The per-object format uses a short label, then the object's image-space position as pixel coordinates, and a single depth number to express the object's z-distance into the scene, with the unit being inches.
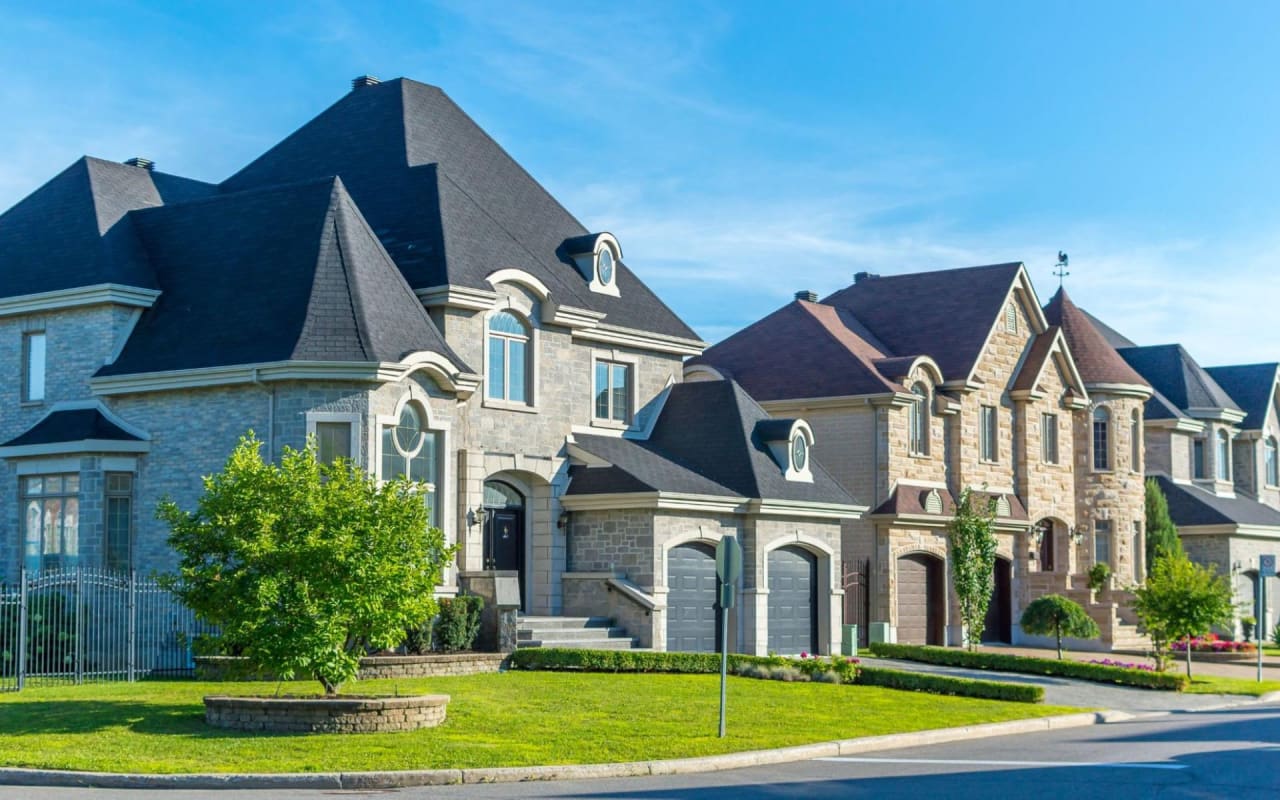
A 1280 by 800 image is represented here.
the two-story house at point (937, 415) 1561.3
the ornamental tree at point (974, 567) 1457.9
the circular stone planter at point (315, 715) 711.7
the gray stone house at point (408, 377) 1083.3
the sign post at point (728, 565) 737.6
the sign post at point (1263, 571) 1299.1
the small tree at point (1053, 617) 1450.5
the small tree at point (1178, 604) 1238.3
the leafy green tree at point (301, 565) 743.1
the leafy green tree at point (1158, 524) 1947.6
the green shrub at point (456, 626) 1040.8
